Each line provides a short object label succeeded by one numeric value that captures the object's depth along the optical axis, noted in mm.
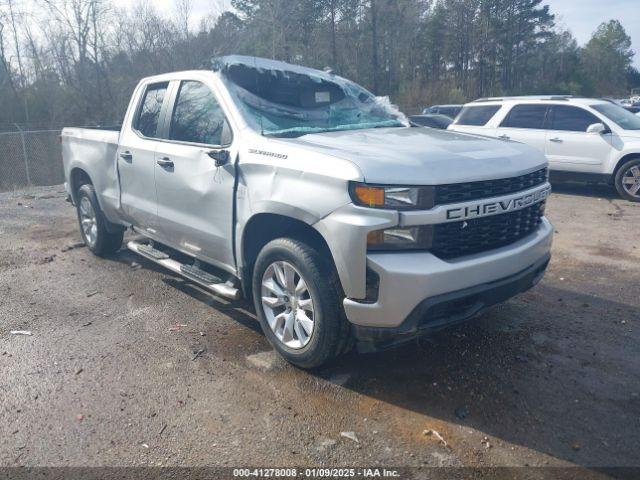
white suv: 9562
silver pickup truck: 3084
